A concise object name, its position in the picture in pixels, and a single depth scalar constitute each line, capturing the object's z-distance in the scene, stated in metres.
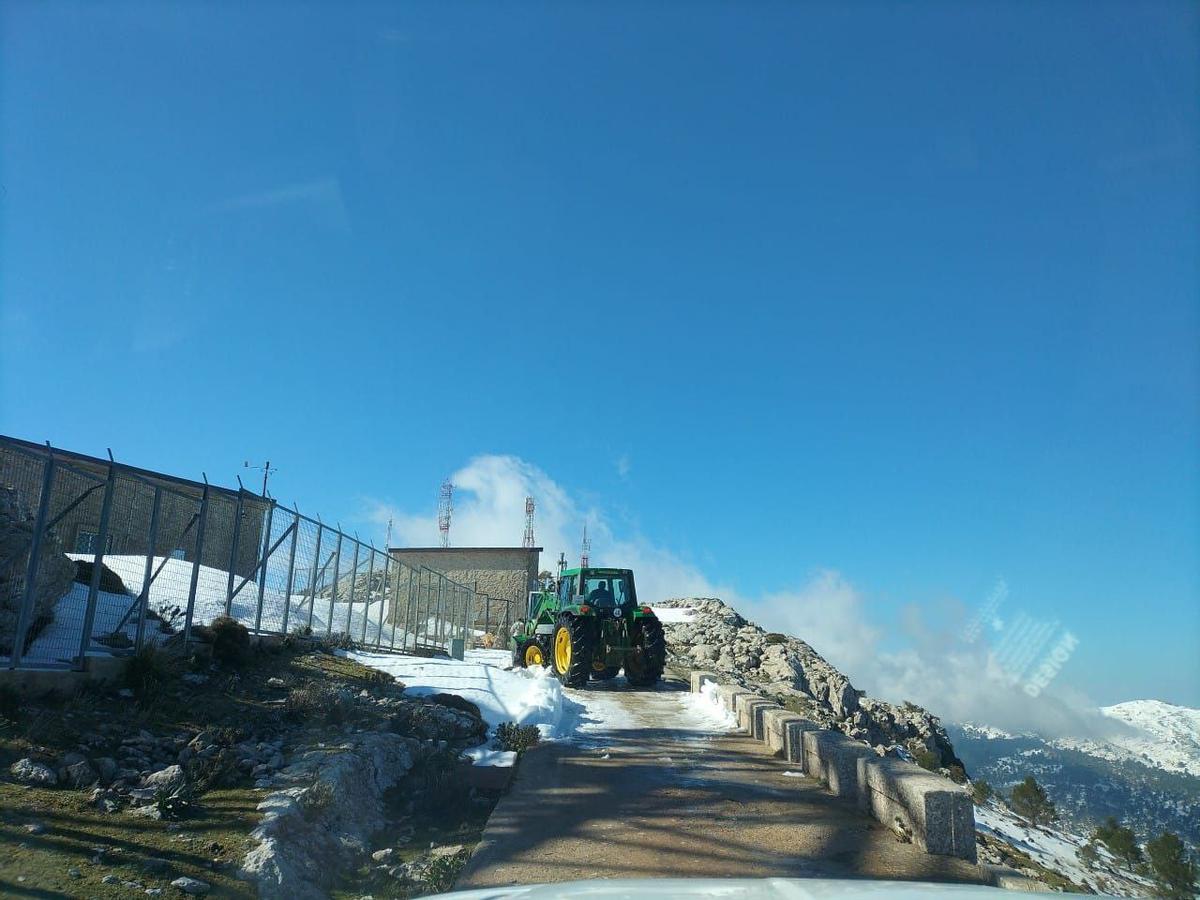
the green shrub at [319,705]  8.23
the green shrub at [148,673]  7.45
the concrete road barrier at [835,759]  8.00
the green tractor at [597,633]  17.11
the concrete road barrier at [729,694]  14.02
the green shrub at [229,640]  9.62
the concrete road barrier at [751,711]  11.98
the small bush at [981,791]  20.05
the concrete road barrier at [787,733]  9.76
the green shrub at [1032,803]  23.00
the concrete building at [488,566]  43.69
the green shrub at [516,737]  9.77
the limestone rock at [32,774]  5.12
